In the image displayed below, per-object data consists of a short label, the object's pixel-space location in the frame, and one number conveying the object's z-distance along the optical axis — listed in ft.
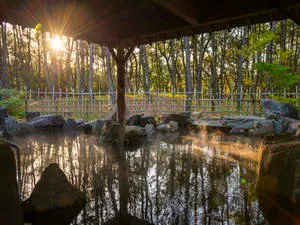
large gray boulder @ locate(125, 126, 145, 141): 27.58
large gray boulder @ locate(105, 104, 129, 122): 36.41
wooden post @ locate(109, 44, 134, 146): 24.19
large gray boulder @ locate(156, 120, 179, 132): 34.55
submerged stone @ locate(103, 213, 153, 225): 9.13
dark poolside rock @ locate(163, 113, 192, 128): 37.78
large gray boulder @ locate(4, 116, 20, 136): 29.79
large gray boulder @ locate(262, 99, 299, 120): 32.77
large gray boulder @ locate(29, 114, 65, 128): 36.06
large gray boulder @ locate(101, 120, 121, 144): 26.11
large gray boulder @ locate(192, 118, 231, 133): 33.31
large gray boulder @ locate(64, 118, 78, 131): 36.54
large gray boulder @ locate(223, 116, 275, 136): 30.32
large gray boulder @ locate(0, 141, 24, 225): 7.73
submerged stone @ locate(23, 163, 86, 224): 9.64
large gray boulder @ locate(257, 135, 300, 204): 10.27
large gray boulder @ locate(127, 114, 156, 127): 35.24
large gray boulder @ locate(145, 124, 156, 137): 31.76
